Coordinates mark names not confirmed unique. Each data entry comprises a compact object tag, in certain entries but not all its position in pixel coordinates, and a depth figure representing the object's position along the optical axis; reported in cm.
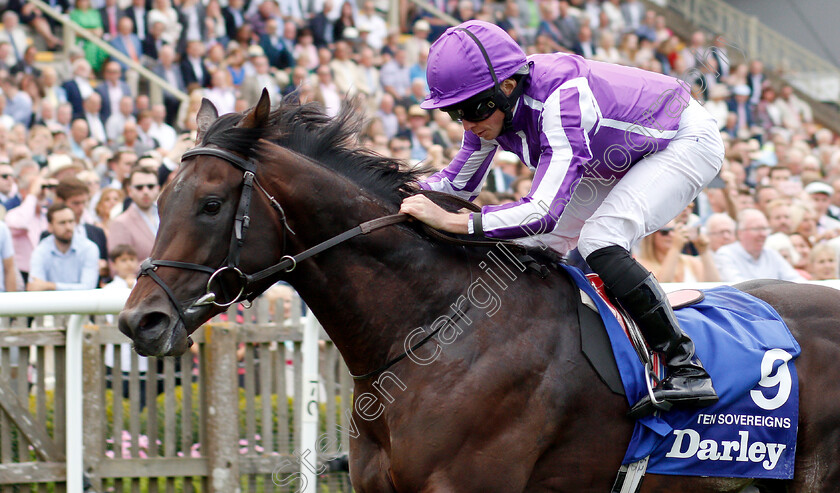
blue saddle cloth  668
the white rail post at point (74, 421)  920
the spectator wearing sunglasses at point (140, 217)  1341
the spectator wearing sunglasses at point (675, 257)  1349
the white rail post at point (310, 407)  971
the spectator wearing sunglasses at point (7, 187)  1530
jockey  645
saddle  662
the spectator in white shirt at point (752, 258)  1394
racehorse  602
